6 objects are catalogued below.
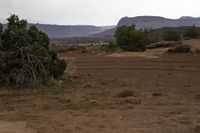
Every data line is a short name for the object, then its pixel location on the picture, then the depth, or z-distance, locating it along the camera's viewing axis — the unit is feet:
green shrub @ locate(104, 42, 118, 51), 138.09
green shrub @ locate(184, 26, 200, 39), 153.99
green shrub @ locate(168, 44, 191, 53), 103.39
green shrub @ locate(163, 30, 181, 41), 150.77
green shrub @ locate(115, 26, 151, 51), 124.14
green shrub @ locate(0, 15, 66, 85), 43.96
